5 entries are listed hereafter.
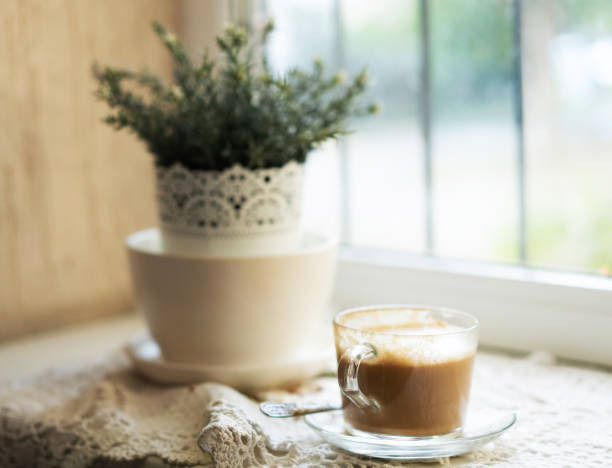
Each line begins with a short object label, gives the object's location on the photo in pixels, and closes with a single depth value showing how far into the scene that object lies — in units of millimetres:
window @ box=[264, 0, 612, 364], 904
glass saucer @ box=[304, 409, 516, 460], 583
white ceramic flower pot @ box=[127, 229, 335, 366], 760
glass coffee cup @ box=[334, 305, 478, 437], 586
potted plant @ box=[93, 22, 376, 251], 773
